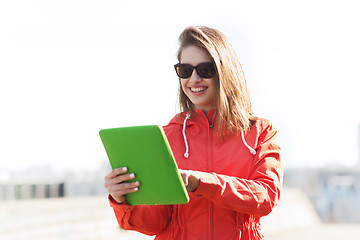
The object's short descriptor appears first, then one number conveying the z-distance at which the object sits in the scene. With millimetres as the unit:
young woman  2658
